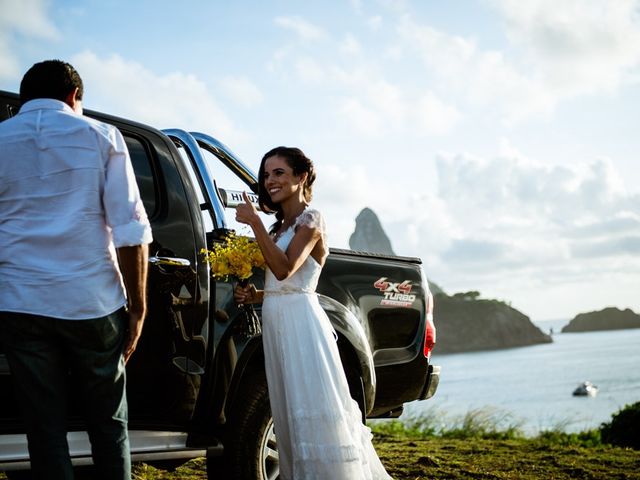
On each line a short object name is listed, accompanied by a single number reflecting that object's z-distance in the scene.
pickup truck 3.47
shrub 10.08
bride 3.54
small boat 57.94
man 2.50
